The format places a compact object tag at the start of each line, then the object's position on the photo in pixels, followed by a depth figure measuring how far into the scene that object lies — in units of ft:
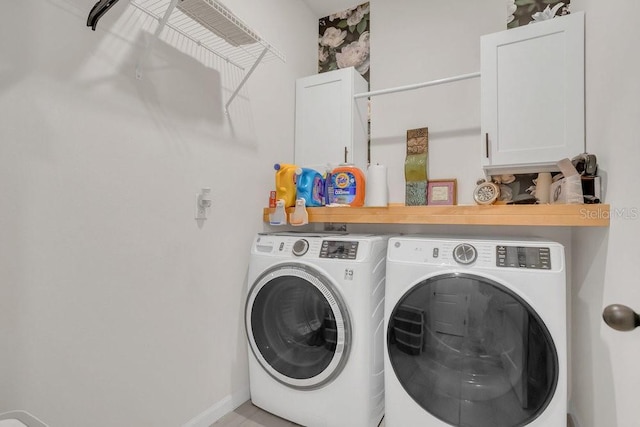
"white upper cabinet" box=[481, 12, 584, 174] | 4.86
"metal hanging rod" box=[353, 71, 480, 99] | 5.77
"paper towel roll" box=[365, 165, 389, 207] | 6.09
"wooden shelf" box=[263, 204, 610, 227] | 4.11
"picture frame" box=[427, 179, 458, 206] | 6.47
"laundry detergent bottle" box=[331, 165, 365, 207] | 6.17
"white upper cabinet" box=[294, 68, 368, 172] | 6.88
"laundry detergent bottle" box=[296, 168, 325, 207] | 6.33
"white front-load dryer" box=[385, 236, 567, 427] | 3.78
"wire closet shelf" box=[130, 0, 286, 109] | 4.01
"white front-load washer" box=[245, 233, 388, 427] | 4.82
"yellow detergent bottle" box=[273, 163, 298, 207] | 6.32
